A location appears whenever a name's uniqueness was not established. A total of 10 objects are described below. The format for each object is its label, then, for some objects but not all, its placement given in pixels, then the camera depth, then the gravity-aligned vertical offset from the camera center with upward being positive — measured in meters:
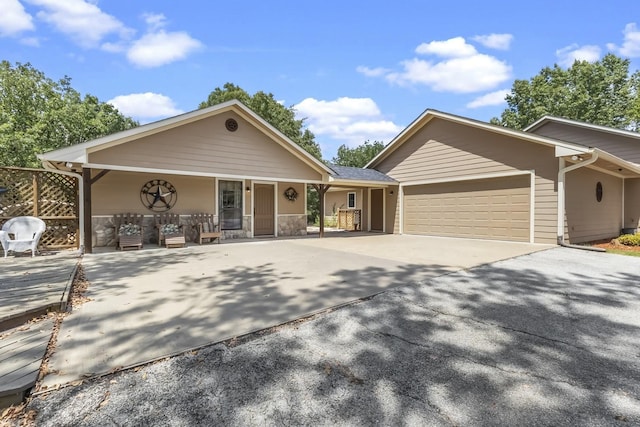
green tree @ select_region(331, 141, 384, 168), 34.59 +5.84
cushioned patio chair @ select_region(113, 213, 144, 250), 8.69 -0.67
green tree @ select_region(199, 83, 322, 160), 24.71 +7.64
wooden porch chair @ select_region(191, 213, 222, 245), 10.16 -0.65
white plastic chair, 7.11 -0.62
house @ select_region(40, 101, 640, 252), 9.03 +0.96
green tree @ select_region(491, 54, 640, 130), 25.39 +9.08
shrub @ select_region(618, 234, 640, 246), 9.56 -1.04
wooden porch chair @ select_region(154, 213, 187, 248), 9.23 -0.71
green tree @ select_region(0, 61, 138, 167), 16.88 +5.34
